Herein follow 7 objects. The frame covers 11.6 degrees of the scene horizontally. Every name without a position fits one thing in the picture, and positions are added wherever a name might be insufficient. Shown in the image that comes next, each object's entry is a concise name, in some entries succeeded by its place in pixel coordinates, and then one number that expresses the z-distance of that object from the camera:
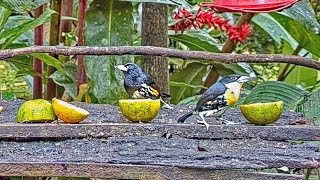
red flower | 3.49
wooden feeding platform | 2.81
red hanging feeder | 2.96
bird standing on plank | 3.09
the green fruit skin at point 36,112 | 3.07
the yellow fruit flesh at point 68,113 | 3.05
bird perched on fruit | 3.20
